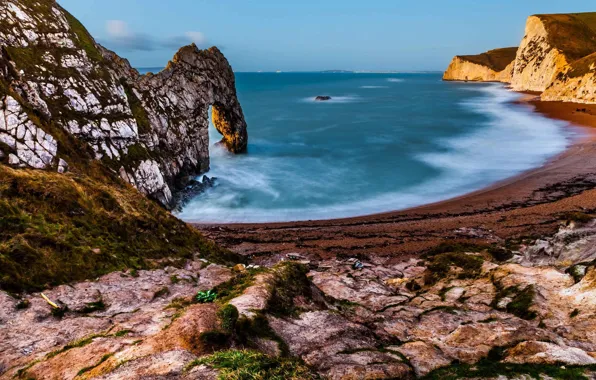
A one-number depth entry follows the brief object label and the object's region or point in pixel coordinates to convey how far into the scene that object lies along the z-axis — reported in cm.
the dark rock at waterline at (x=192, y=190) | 3988
